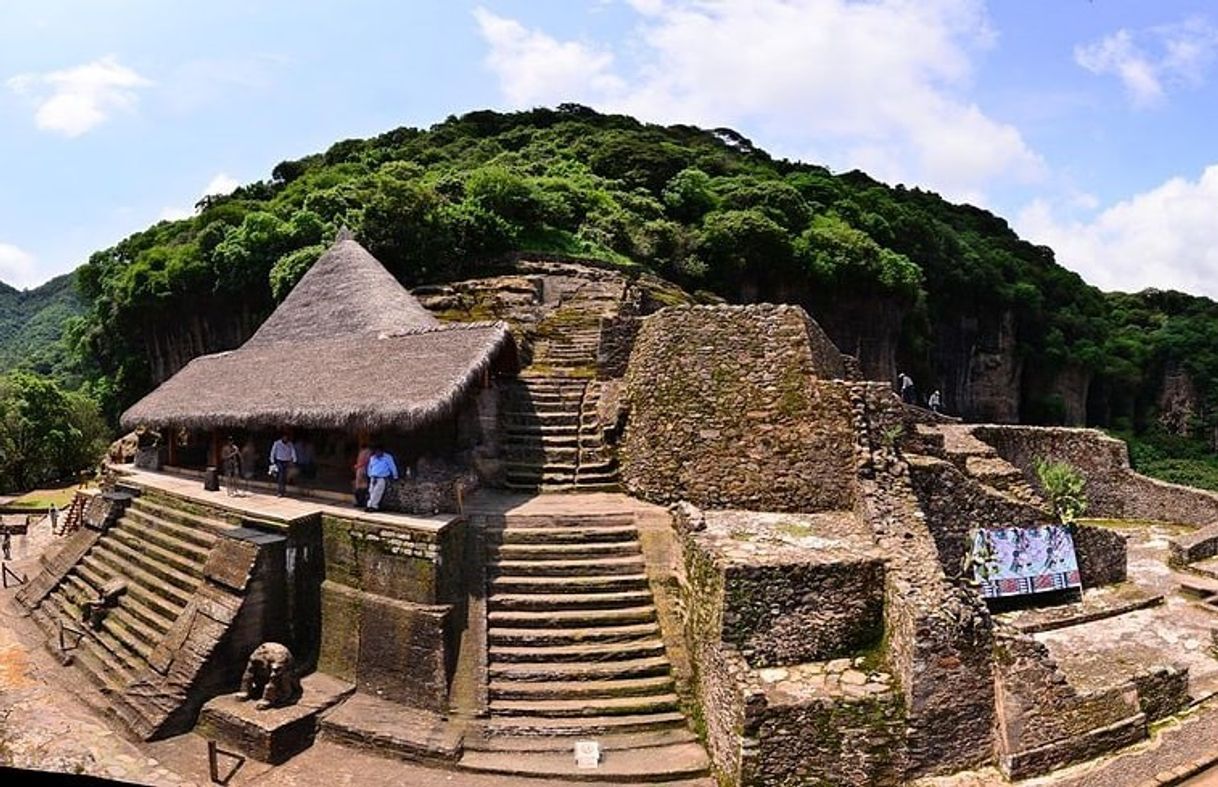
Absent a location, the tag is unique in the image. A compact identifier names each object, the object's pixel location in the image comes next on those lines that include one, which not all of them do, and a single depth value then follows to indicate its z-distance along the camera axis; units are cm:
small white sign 792
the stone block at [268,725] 827
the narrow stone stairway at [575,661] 810
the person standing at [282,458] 1247
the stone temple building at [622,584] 804
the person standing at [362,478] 1082
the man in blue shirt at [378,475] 1034
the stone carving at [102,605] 1148
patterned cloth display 1205
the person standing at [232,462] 1391
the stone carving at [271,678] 883
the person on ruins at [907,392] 2382
